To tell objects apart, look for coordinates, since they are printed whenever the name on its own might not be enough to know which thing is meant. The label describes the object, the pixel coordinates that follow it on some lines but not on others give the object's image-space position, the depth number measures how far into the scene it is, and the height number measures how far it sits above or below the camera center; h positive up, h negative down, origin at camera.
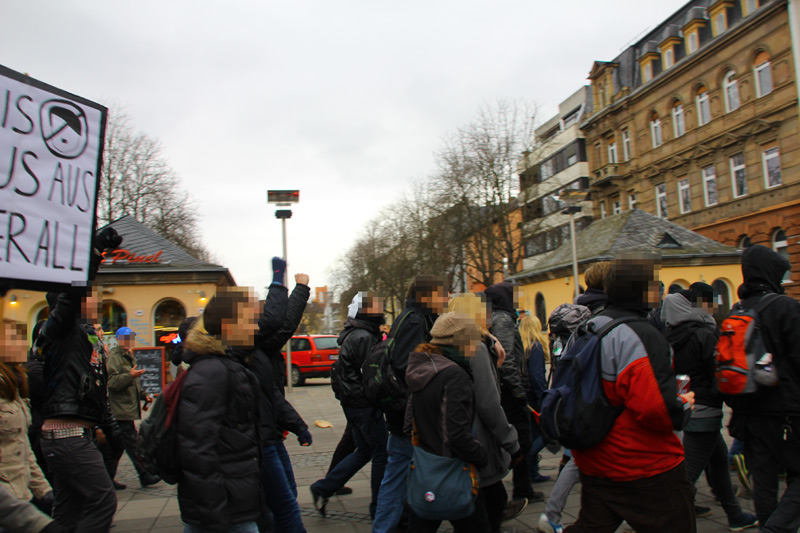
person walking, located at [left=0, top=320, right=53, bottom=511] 3.76 -0.49
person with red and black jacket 2.92 -0.61
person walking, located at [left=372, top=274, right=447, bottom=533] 4.36 -0.17
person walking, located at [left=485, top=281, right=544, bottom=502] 5.42 -0.45
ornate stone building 27.48 +10.28
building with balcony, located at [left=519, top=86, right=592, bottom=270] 34.34 +9.10
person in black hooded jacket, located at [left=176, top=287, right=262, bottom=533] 2.86 -0.45
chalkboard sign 16.11 -0.83
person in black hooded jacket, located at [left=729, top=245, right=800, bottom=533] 3.90 -0.61
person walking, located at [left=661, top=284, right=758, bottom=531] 4.83 -0.63
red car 22.84 -1.02
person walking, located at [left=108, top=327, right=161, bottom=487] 7.10 -0.64
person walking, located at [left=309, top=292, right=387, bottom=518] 5.38 -0.67
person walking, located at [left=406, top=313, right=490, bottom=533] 3.42 -0.40
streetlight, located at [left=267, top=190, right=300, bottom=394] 16.97 +3.62
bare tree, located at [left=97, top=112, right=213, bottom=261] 34.62 +8.26
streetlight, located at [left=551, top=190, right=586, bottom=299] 18.14 +3.70
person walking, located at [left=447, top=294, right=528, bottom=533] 3.73 -0.53
